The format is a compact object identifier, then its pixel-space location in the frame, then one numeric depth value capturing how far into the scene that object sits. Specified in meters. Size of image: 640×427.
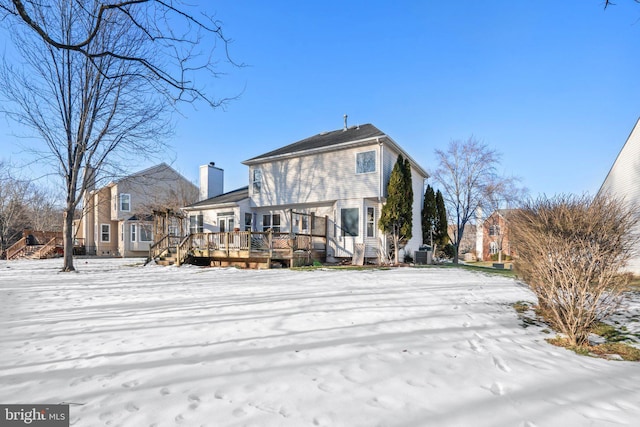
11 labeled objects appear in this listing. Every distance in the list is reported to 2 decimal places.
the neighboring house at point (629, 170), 14.52
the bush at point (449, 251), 21.52
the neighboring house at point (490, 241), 28.46
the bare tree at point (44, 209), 38.97
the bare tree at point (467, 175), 25.50
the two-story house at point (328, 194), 15.91
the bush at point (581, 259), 4.29
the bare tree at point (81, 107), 12.84
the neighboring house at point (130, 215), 29.23
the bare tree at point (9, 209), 27.27
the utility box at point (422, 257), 16.73
